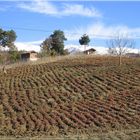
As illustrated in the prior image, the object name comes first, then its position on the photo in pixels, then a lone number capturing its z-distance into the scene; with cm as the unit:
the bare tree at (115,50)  3255
